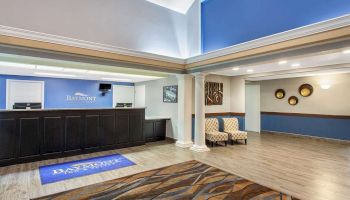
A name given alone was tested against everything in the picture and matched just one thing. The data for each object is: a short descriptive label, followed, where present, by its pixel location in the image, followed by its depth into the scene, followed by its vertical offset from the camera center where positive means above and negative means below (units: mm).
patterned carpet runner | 2809 -1417
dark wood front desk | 4035 -762
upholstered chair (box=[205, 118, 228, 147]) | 5887 -975
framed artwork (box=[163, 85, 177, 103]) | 6488 +319
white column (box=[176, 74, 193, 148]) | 5883 -250
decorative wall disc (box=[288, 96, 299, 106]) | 7457 +128
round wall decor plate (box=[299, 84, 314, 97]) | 7047 +515
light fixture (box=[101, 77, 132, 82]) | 8128 +1035
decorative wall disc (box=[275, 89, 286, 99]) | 7821 +395
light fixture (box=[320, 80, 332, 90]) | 6590 +689
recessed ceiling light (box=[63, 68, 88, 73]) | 5812 +1015
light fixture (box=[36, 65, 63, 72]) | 5309 +1012
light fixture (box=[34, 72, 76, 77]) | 6321 +1012
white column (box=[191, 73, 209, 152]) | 5527 -338
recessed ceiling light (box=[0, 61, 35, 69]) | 4802 +992
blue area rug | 3488 -1391
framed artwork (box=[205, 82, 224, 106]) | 6434 +348
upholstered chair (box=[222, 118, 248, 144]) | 6159 -949
